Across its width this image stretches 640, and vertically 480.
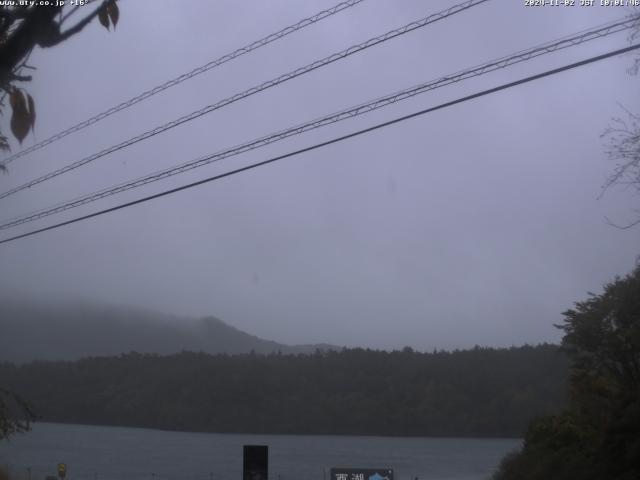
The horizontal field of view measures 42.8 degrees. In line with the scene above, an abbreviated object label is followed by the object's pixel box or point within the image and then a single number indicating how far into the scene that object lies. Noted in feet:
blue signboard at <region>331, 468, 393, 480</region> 70.90
